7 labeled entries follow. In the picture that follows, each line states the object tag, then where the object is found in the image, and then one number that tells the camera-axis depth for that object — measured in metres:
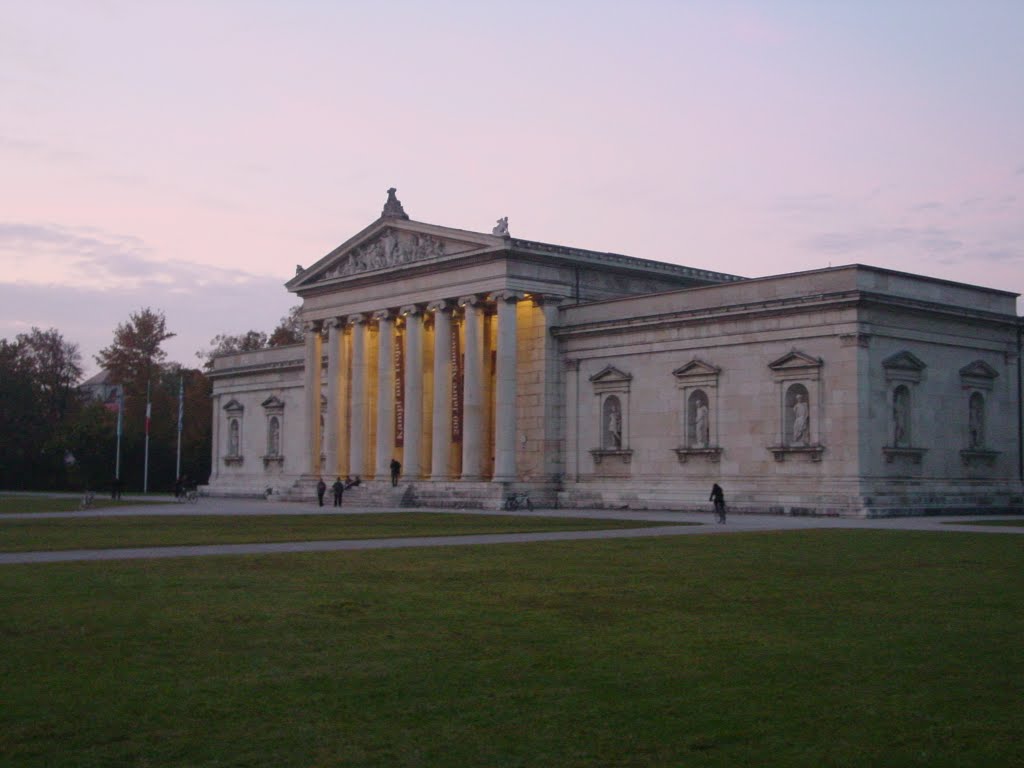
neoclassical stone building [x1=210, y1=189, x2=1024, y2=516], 58.84
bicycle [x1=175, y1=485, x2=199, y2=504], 85.56
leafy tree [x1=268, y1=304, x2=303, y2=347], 154.12
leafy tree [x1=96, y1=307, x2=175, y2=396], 149.50
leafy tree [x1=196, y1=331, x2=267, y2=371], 166.75
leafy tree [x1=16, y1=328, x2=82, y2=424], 146.88
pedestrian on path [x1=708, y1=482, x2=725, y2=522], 51.69
